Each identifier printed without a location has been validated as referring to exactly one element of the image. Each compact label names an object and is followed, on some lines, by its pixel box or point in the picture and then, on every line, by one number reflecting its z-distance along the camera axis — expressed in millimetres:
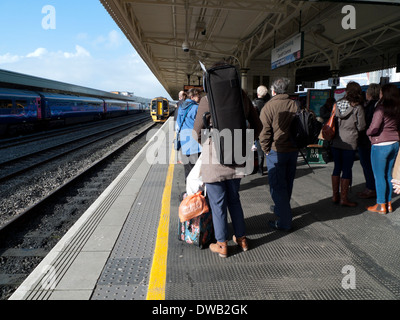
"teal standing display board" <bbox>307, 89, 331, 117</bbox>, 9836
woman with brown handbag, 4012
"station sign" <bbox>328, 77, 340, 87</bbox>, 13700
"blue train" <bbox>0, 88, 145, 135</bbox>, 15211
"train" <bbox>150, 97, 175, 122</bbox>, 26859
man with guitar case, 2549
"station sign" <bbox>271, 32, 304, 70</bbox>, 8508
